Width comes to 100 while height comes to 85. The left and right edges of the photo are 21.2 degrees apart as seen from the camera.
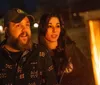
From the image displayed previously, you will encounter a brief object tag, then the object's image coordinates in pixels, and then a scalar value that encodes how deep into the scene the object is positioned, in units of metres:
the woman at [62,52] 3.79
